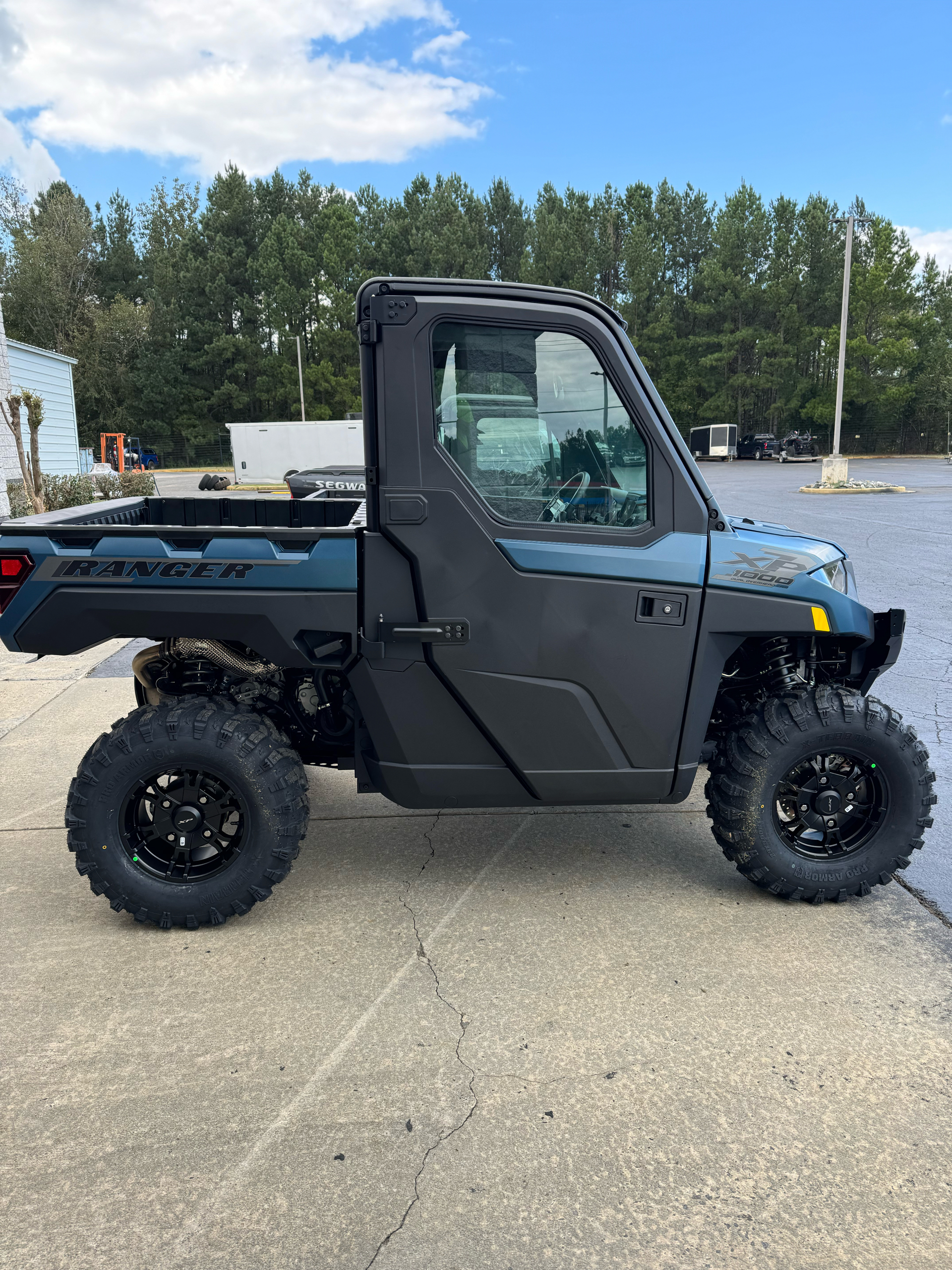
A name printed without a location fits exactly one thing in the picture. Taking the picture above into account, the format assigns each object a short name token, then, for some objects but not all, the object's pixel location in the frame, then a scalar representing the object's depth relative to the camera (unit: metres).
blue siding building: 24.70
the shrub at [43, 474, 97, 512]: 17.48
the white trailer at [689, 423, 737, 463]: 52.44
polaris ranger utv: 3.19
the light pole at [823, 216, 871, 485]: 27.20
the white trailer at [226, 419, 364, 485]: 38.44
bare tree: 15.09
